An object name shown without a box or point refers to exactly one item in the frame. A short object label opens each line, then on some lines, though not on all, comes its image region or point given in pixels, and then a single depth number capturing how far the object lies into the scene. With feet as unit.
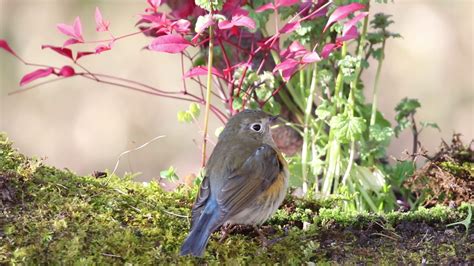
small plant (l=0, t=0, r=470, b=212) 27.32
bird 23.04
